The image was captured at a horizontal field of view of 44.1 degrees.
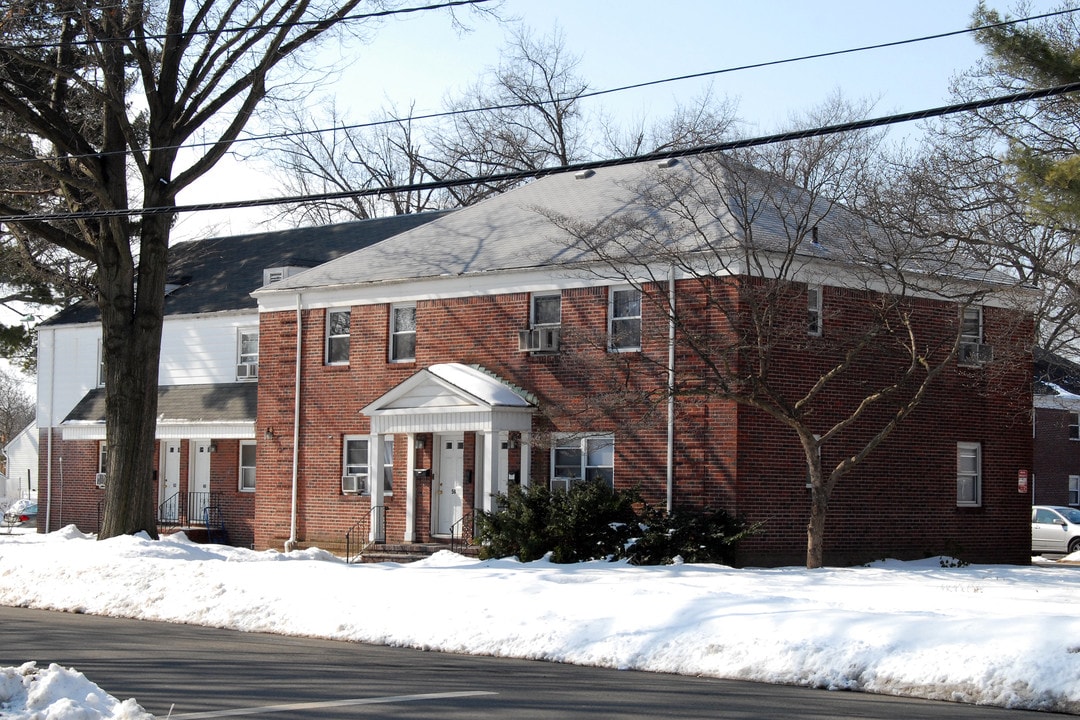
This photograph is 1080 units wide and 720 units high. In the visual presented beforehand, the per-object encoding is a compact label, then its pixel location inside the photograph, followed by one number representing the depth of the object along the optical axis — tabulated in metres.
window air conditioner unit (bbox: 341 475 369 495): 28.72
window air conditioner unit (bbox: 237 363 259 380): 34.69
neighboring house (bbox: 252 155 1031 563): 24.28
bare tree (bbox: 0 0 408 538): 23.58
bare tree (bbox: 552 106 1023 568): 22.39
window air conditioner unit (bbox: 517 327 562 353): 26.08
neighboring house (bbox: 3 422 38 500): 65.00
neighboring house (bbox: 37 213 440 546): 34.78
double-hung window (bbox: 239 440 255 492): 34.59
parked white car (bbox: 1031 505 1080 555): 37.00
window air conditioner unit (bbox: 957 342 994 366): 27.16
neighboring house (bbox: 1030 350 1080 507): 48.53
